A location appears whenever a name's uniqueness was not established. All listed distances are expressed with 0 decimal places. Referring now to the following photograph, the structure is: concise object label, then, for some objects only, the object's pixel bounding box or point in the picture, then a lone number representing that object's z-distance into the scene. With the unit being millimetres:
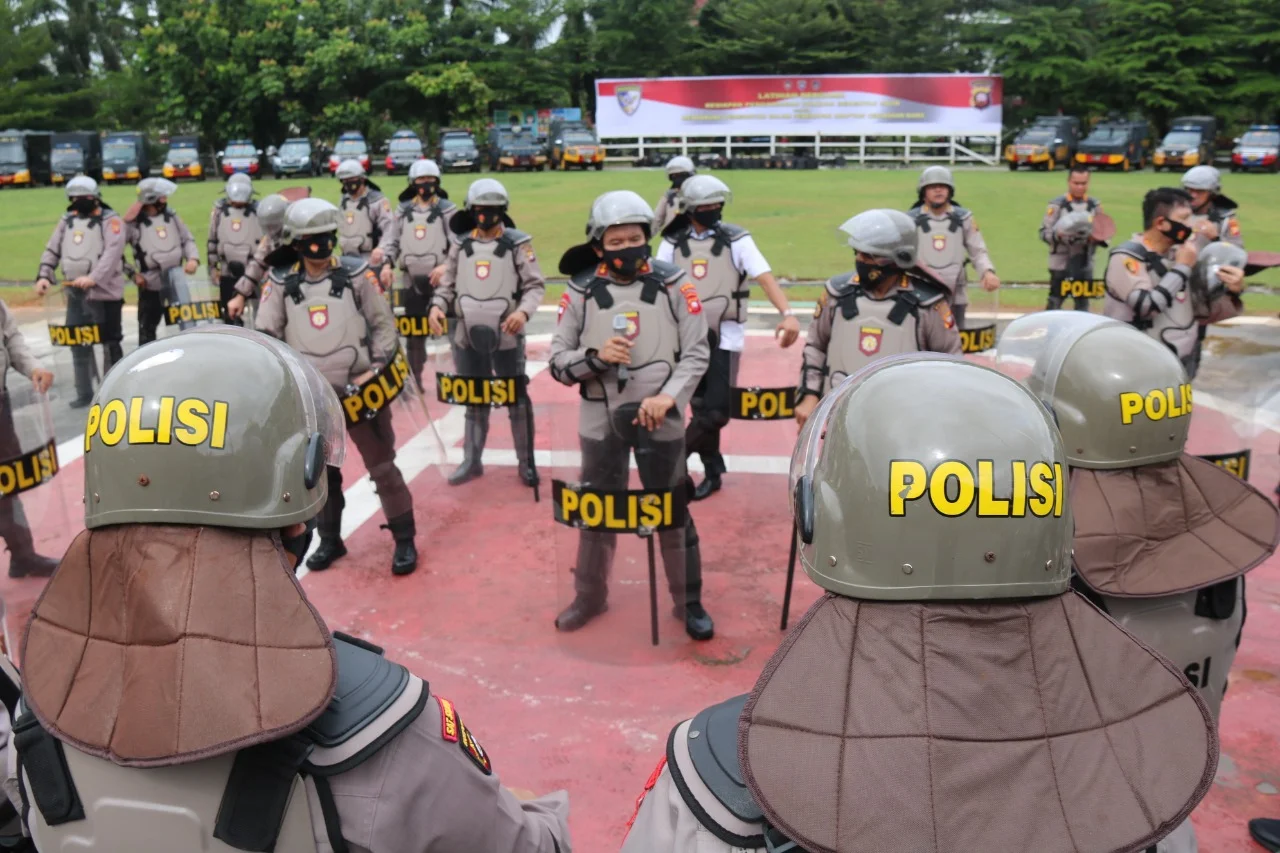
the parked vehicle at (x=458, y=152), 36719
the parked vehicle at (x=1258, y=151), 31969
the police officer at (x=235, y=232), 11383
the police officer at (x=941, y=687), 1530
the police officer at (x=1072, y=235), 11312
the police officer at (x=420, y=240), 9750
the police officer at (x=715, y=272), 7332
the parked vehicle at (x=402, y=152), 35531
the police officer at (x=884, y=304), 5348
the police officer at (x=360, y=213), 11281
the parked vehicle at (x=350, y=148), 34562
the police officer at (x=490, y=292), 7648
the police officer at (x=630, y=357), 5340
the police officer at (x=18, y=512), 6031
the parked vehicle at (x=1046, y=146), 34250
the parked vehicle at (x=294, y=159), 36531
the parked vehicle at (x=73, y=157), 36500
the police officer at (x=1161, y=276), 6648
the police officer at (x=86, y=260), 9953
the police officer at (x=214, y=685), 1784
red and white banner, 40469
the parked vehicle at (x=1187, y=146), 32938
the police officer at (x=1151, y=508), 2803
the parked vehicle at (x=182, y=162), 36594
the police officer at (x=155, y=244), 10750
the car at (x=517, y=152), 37062
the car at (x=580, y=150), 37156
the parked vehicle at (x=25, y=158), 36003
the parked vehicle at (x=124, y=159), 36188
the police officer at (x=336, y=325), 6230
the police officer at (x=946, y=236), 9133
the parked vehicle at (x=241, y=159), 36938
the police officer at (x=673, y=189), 10766
